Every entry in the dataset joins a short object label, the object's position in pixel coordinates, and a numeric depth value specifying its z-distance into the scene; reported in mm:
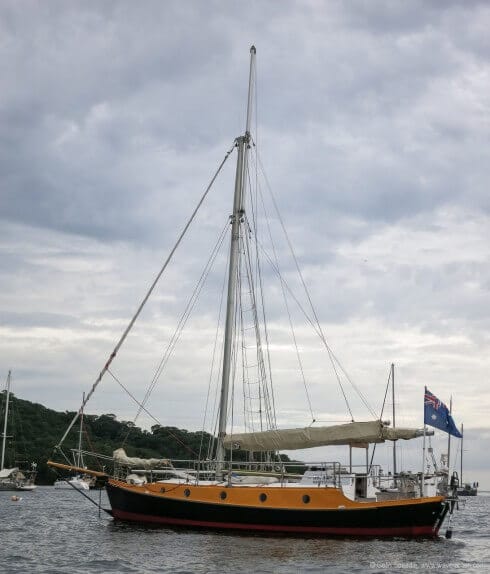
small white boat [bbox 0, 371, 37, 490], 100750
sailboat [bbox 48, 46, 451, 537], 36625
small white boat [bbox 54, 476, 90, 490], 106000
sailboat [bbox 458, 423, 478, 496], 171625
